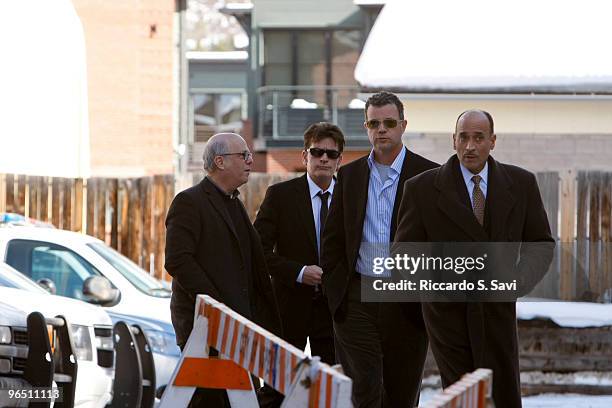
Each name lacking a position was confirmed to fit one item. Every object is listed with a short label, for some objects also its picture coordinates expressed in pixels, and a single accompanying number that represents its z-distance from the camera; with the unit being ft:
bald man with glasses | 54.67
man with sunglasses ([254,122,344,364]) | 62.71
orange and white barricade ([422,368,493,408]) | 32.21
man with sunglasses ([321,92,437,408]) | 55.58
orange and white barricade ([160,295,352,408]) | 37.76
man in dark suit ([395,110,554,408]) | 48.30
